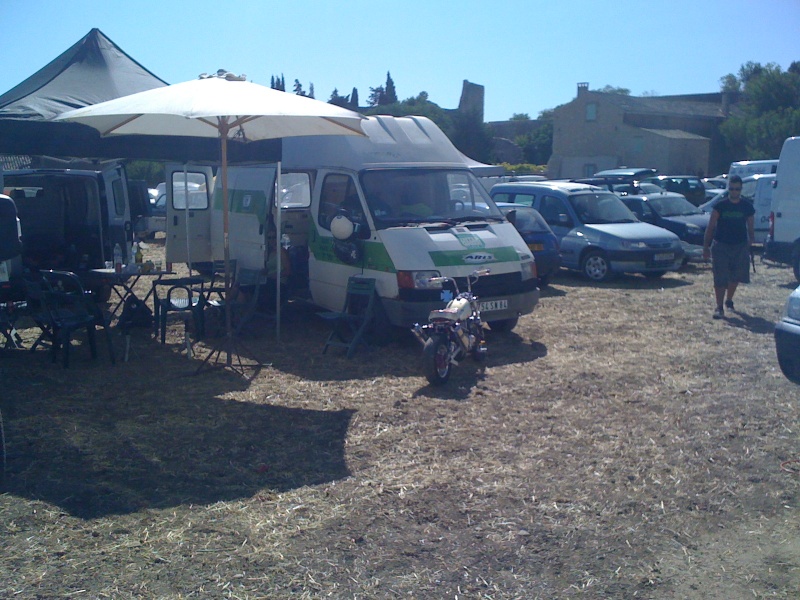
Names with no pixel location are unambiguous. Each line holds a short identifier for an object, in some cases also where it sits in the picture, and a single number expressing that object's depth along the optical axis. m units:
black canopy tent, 8.30
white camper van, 8.16
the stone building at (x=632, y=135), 43.84
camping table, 8.40
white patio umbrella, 6.27
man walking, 9.98
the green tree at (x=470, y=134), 44.56
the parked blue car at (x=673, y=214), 16.31
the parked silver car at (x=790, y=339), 6.59
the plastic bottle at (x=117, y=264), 8.41
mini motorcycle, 6.97
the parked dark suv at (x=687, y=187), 25.88
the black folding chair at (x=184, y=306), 8.29
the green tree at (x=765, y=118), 40.47
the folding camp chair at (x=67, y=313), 7.57
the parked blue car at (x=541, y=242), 12.51
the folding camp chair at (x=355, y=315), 8.23
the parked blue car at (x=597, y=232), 13.41
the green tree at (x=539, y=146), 54.72
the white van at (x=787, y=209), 13.05
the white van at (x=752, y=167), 22.88
